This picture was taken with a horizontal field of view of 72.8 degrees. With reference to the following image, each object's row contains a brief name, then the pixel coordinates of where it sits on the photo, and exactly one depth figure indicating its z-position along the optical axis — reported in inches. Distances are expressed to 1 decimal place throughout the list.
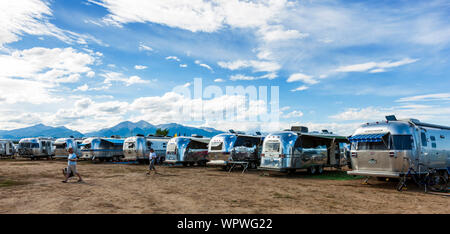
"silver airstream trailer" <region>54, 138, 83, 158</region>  1280.8
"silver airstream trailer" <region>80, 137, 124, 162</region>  1162.6
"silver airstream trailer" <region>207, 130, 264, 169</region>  804.0
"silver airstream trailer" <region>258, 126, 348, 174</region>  660.1
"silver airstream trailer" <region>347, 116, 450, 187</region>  468.1
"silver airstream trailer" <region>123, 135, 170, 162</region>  1059.3
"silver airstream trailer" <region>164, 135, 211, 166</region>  949.8
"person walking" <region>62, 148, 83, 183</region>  547.7
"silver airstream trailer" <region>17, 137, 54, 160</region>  1327.5
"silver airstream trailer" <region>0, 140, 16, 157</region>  1477.6
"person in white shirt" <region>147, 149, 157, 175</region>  727.1
